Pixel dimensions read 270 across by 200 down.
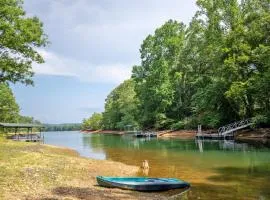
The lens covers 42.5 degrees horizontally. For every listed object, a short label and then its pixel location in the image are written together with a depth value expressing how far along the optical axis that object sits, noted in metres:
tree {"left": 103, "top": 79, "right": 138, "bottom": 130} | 97.19
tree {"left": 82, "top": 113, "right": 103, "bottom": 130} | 148.12
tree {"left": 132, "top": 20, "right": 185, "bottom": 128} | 73.61
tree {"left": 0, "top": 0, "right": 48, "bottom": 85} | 31.83
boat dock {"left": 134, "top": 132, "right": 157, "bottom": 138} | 70.84
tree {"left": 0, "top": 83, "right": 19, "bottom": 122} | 85.70
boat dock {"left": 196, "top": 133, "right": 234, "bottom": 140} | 50.19
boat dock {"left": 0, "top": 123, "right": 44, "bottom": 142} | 54.66
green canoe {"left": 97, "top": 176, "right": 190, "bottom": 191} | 14.96
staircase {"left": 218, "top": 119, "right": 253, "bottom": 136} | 49.94
